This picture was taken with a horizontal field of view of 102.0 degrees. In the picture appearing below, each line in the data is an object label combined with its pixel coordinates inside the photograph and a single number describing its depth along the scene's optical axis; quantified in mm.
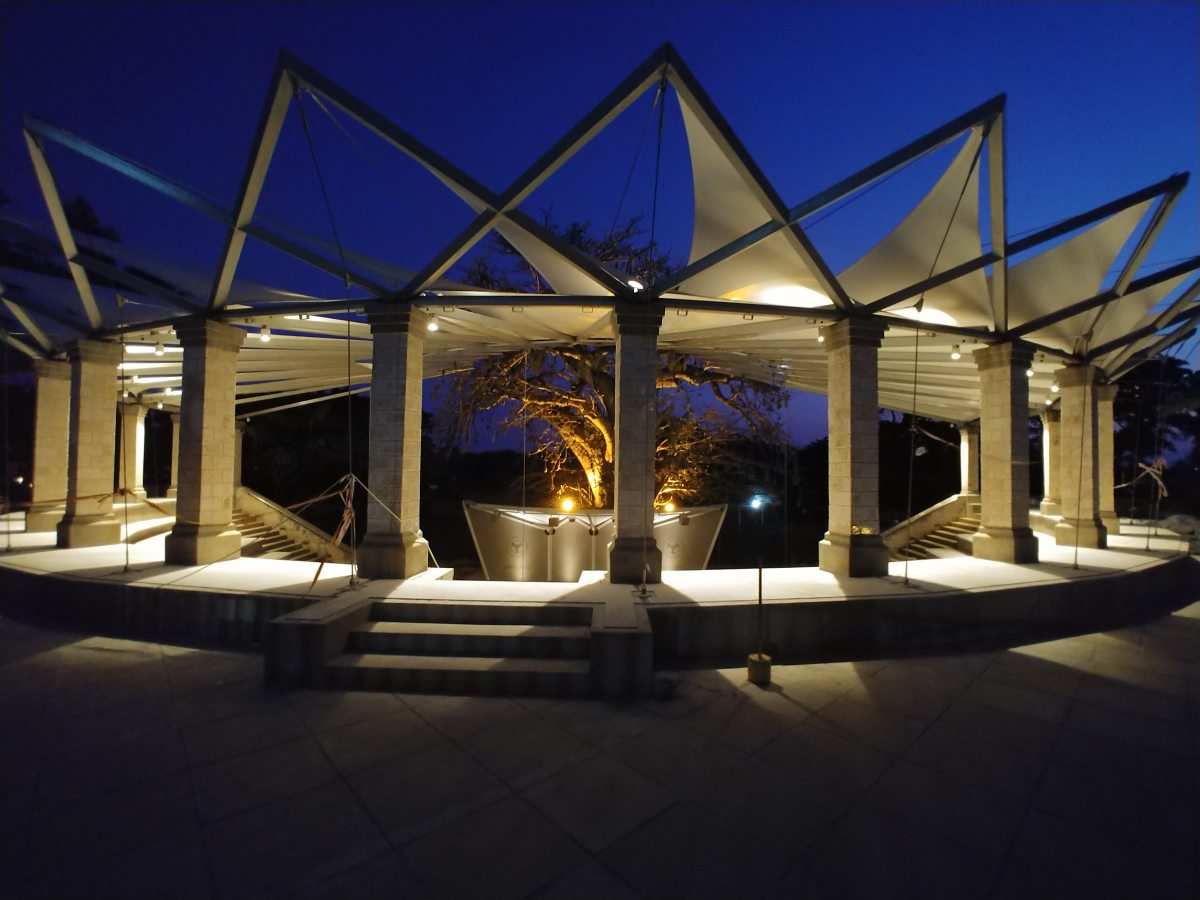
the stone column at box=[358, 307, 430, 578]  7824
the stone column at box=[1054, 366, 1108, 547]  11203
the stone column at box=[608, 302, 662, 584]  7531
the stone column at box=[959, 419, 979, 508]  18438
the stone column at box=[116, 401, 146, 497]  16078
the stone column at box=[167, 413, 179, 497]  19498
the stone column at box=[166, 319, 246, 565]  8586
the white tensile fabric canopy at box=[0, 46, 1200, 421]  6973
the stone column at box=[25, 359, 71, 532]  11781
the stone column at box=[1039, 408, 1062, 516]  17000
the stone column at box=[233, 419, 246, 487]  16398
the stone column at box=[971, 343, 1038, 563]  9398
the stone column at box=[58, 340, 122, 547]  10039
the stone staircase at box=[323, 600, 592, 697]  5086
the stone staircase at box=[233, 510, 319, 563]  13125
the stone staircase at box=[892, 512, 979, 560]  15023
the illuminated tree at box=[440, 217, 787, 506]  14539
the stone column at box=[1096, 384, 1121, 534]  13391
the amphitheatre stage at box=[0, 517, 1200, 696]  5121
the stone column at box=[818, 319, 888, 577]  8250
